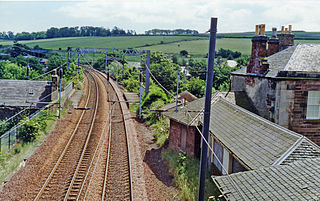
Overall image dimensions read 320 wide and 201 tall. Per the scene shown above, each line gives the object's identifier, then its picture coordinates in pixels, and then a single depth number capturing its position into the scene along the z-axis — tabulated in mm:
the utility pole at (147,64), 30594
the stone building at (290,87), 14727
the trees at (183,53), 108262
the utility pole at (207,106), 8641
